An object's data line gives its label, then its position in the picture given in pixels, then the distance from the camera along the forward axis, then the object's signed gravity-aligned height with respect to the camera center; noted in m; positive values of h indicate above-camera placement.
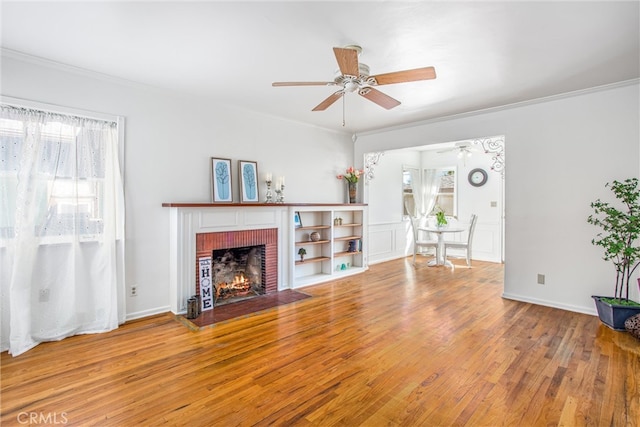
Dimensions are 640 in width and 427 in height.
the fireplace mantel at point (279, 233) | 3.79 -0.36
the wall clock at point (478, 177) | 7.32 +0.71
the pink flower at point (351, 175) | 6.04 +0.64
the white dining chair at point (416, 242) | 6.46 -0.71
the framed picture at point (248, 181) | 4.56 +0.41
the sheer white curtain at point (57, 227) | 2.85 -0.15
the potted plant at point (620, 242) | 3.27 -0.38
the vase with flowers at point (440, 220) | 6.68 -0.25
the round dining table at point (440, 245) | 6.40 -0.76
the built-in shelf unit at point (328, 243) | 5.26 -0.61
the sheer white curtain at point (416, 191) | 8.09 +0.44
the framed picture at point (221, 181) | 4.27 +0.39
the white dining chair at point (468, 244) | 6.39 -0.74
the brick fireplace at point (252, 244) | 3.96 -0.47
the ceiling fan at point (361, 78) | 2.29 +1.07
